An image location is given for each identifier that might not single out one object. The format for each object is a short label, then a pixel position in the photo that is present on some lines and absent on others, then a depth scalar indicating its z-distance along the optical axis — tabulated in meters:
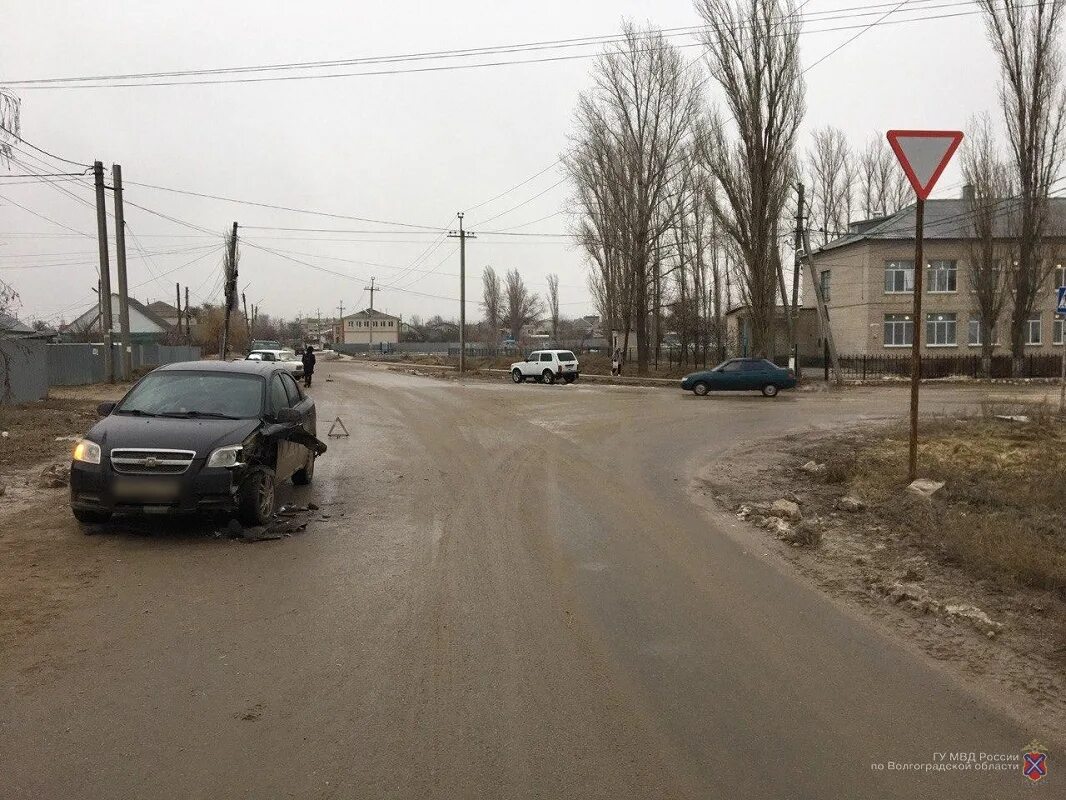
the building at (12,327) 17.99
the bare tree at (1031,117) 33.00
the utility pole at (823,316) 33.91
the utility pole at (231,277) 46.34
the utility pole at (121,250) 29.78
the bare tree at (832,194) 60.81
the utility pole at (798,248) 35.96
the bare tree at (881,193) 60.09
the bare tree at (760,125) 33.09
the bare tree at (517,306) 121.69
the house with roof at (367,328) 143.50
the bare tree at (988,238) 37.91
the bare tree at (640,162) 41.34
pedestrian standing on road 33.72
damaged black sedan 7.28
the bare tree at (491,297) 115.62
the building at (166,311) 127.81
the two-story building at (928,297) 44.62
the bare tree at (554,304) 107.66
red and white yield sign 8.75
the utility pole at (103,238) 29.00
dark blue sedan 29.92
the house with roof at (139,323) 68.62
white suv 40.66
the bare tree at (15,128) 10.48
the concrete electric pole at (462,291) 48.53
